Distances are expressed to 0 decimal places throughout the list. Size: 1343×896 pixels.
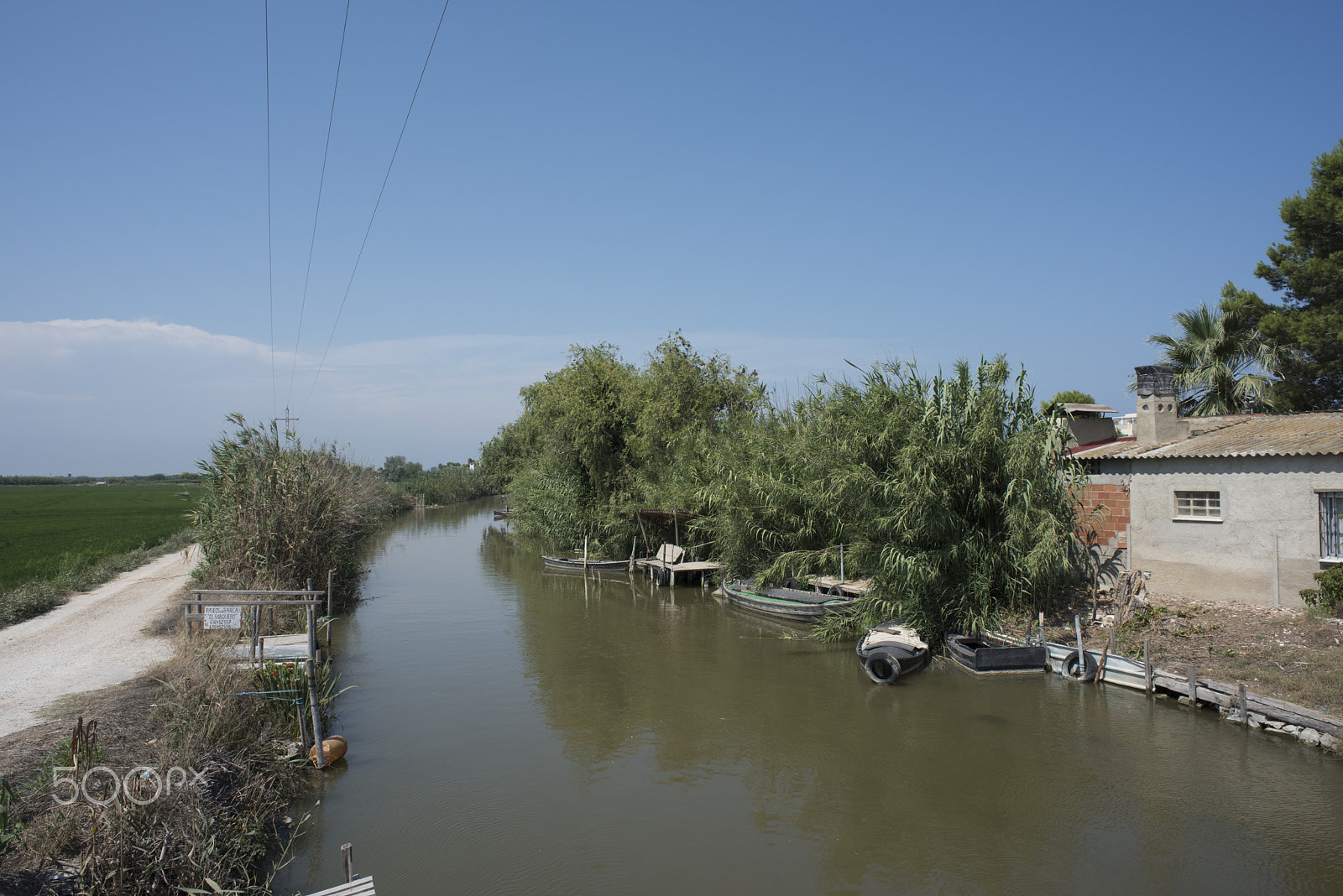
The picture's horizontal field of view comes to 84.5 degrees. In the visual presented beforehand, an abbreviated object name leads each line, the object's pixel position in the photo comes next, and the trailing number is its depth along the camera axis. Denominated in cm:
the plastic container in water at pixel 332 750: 1038
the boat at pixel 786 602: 1942
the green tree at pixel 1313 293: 2400
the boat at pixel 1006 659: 1420
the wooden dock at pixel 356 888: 581
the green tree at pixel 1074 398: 4172
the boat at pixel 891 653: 1440
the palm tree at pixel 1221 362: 2156
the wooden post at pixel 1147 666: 1259
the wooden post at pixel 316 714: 991
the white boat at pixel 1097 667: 1288
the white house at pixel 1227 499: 1299
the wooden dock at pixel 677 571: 2705
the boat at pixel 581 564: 3105
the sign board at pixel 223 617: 926
